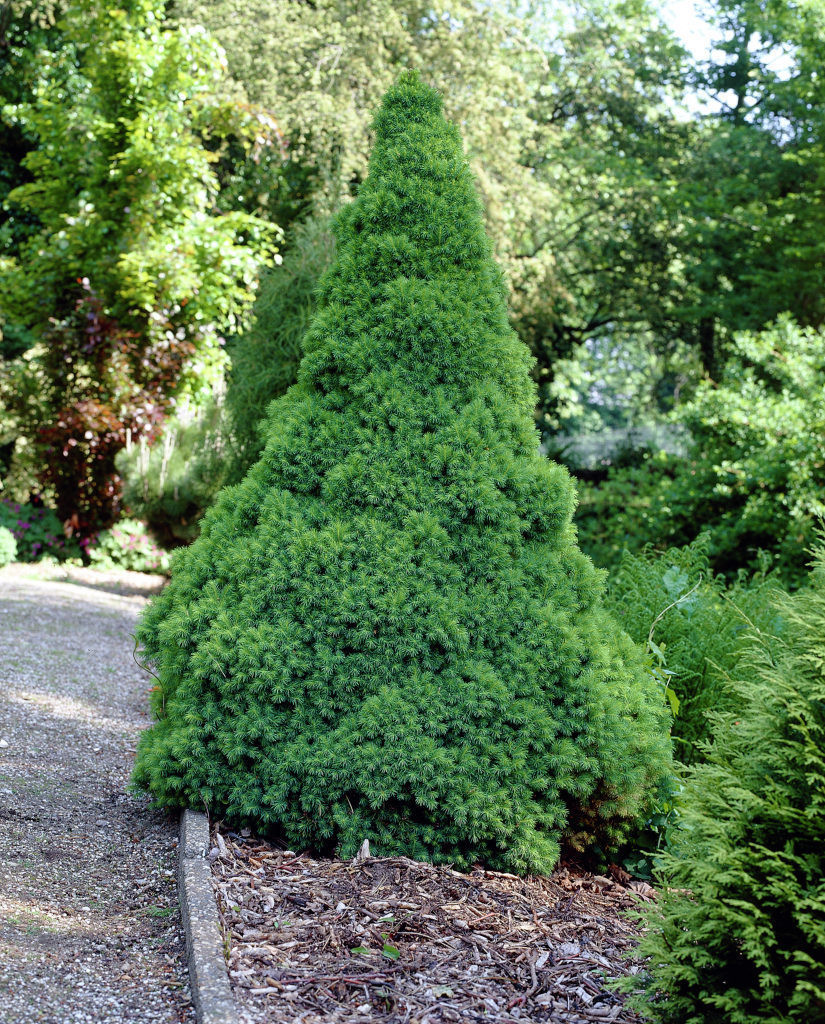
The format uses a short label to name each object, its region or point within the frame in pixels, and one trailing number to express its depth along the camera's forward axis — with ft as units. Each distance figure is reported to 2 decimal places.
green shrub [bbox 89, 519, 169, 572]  40.65
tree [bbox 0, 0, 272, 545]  33.27
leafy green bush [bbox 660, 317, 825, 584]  27.99
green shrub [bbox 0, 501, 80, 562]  40.52
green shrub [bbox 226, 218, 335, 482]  26.58
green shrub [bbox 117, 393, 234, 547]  32.86
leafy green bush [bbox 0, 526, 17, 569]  35.99
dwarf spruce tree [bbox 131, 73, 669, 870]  10.27
